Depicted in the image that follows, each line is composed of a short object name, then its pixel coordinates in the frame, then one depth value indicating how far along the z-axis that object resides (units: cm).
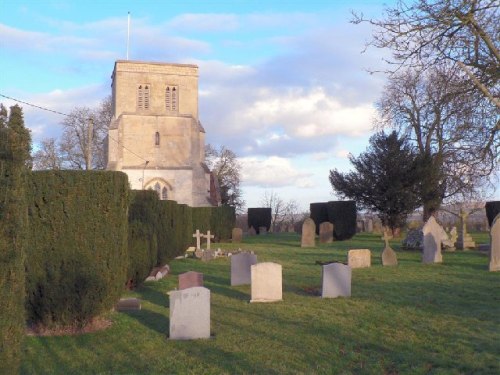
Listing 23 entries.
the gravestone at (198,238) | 2656
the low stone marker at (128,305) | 1172
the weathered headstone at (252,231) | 5095
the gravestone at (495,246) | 1775
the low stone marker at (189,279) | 1259
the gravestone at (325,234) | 3469
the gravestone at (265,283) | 1246
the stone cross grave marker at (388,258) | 1980
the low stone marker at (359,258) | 1862
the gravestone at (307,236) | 3052
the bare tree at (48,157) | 5022
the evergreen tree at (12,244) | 501
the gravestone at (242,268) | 1525
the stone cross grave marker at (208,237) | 2643
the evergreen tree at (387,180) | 3562
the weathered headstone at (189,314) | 913
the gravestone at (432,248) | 2055
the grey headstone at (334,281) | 1291
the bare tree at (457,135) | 1203
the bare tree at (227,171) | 7388
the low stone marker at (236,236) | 3719
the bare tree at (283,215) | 6568
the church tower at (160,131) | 4819
